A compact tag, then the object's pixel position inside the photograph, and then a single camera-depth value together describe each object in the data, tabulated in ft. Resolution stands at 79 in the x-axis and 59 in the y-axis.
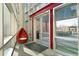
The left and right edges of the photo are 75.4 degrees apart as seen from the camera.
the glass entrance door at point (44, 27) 7.51
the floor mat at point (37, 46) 7.25
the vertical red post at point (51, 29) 7.24
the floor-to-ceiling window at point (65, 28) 5.09
